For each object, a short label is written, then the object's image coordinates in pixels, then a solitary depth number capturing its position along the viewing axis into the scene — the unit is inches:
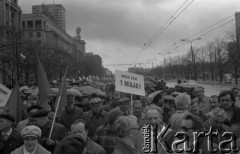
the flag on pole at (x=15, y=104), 274.4
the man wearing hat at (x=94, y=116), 275.5
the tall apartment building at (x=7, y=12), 2335.1
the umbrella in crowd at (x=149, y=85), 798.2
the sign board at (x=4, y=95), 298.0
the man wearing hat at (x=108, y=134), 190.1
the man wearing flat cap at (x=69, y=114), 297.7
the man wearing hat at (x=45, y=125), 217.6
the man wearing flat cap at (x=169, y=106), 293.7
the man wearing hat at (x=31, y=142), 174.4
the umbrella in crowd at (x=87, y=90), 592.8
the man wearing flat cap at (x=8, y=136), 198.4
